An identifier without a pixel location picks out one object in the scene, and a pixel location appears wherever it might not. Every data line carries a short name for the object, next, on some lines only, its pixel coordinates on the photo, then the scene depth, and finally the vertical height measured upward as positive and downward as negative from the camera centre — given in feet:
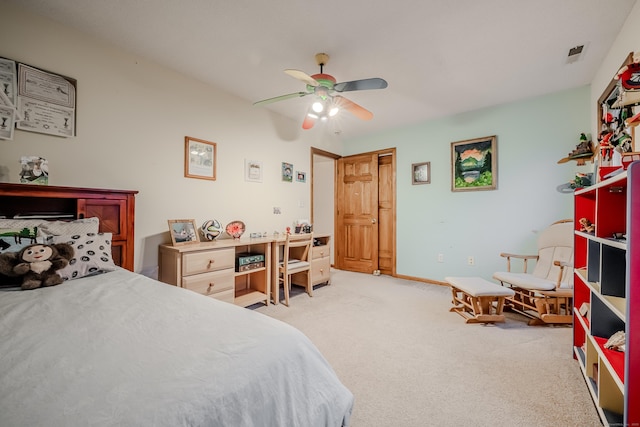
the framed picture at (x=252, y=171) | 11.13 +1.76
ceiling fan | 7.01 +3.50
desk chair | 10.28 -2.14
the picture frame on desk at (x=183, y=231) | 8.52 -0.66
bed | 1.96 -1.41
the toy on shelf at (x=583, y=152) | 8.98 +2.10
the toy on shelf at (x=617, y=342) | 4.09 -2.01
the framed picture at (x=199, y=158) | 9.24 +1.92
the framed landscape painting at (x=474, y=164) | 11.65 +2.23
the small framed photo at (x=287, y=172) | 12.73 +1.95
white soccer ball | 9.20 -0.64
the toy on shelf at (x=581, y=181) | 8.86 +1.09
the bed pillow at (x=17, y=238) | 4.95 -0.54
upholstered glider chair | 8.07 -2.24
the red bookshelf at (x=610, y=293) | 3.21 -1.29
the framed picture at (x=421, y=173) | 13.47 +2.06
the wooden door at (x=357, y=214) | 15.46 -0.09
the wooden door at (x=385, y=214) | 15.24 -0.09
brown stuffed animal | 4.70 -1.00
